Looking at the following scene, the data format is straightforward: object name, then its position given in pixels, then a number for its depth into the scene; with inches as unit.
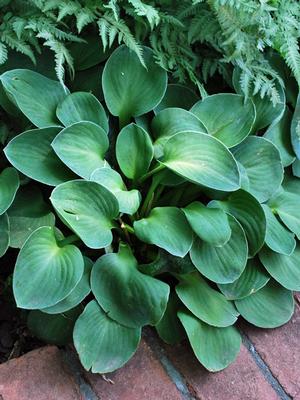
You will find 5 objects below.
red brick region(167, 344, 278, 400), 45.1
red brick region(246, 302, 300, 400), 46.9
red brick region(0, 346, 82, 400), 42.6
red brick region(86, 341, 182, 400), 43.7
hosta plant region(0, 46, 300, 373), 42.8
